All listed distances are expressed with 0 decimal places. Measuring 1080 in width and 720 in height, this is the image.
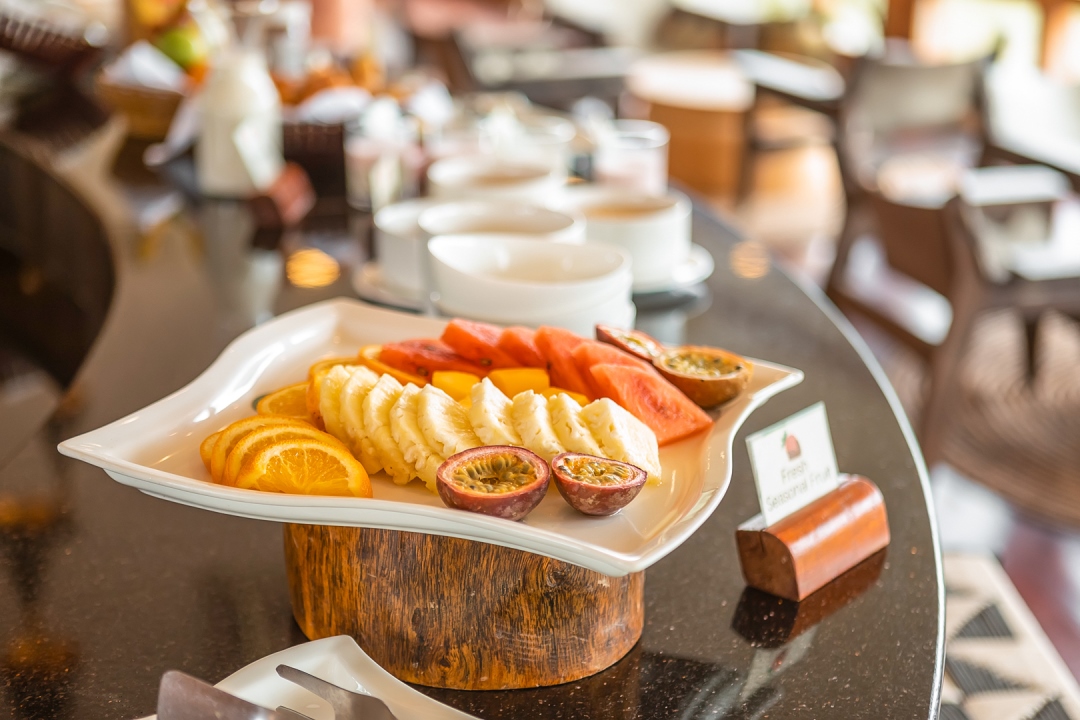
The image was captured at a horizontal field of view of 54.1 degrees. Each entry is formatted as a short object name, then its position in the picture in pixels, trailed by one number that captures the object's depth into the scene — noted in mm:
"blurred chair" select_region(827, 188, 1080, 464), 2357
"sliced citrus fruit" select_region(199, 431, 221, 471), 727
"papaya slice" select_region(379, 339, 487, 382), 848
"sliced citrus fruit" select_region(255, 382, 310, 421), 807
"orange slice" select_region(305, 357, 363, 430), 774
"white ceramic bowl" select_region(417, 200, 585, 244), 1189
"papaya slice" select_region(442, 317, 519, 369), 864
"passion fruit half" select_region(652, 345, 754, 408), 825
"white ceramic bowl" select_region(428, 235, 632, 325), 1003
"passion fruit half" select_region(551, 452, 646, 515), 664
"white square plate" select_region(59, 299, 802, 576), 628
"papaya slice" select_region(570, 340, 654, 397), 826
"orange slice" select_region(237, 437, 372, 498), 676
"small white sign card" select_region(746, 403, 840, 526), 822
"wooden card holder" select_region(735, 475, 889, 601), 820
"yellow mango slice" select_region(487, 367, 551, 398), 827
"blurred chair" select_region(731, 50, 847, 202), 3600
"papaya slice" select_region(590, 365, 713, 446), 791
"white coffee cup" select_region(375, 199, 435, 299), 1300
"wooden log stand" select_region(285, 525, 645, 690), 719
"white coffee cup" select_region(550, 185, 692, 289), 1333
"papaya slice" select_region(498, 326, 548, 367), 860
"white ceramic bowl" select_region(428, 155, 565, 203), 1356
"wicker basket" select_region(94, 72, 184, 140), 2139
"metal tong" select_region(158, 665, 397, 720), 589
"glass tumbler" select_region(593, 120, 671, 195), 1691
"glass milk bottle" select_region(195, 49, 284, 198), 1783
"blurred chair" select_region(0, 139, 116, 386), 1724
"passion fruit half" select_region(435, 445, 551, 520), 643
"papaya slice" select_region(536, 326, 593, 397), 833
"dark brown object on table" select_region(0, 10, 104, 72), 2645
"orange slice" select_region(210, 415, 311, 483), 713
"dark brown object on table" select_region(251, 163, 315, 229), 1715
